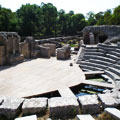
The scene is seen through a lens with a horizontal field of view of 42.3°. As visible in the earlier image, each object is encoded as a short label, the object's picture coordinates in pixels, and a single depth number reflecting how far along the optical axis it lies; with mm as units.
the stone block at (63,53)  16534
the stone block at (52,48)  18644
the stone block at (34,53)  17281
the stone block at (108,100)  4417
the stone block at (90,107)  4332
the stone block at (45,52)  17366
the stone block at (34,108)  4371
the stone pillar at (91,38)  18594
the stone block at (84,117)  3758
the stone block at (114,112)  3786
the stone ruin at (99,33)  18620
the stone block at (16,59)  14119
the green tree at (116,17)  31056
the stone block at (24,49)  16375
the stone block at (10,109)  4325
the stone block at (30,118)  3755
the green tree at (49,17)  44316
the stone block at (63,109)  4180
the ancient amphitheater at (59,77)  4344
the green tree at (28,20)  34500
